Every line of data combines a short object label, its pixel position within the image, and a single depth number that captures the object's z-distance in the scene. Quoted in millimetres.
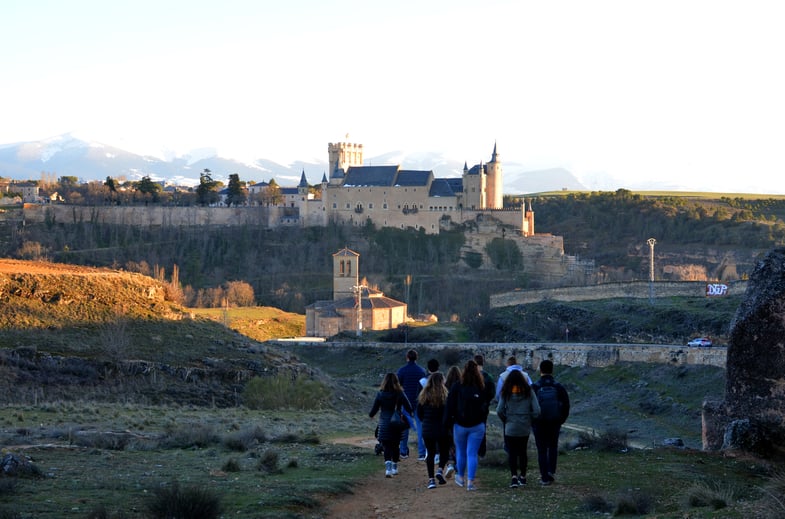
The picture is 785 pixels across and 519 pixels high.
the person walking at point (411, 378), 15359
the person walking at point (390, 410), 14516
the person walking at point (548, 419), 13508
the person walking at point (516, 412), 13312
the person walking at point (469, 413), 13266
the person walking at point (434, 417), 13672
